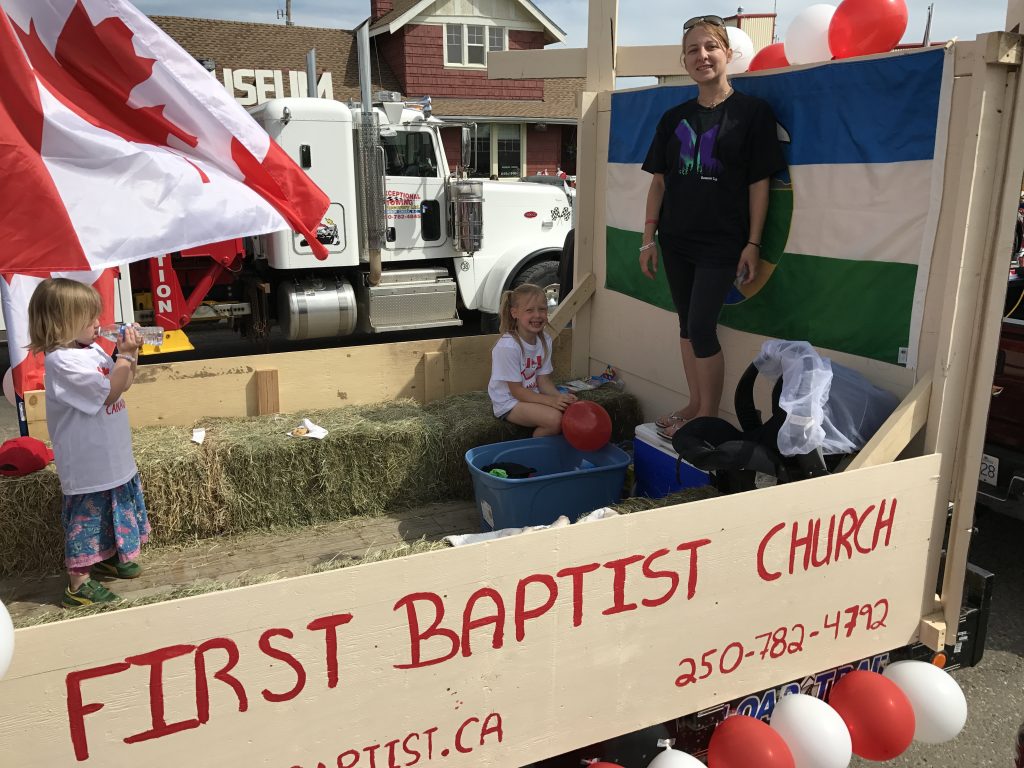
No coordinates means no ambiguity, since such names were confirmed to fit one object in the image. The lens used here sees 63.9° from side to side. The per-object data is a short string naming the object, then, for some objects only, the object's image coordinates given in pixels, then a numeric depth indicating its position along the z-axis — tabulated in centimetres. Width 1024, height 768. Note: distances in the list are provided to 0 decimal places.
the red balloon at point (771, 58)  388
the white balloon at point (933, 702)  257
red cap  376
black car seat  280
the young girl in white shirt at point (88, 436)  317
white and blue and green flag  286
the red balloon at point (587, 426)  416
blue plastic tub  384
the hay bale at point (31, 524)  370
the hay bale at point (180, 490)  395
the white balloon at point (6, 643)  145
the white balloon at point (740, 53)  398
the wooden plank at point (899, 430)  262
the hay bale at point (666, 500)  320
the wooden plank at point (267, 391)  471
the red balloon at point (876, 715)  245
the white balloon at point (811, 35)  339
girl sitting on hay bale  442
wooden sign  161
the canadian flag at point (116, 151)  275
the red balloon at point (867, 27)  307
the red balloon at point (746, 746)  226
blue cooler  387
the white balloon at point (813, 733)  235
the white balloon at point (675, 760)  227
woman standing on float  346
